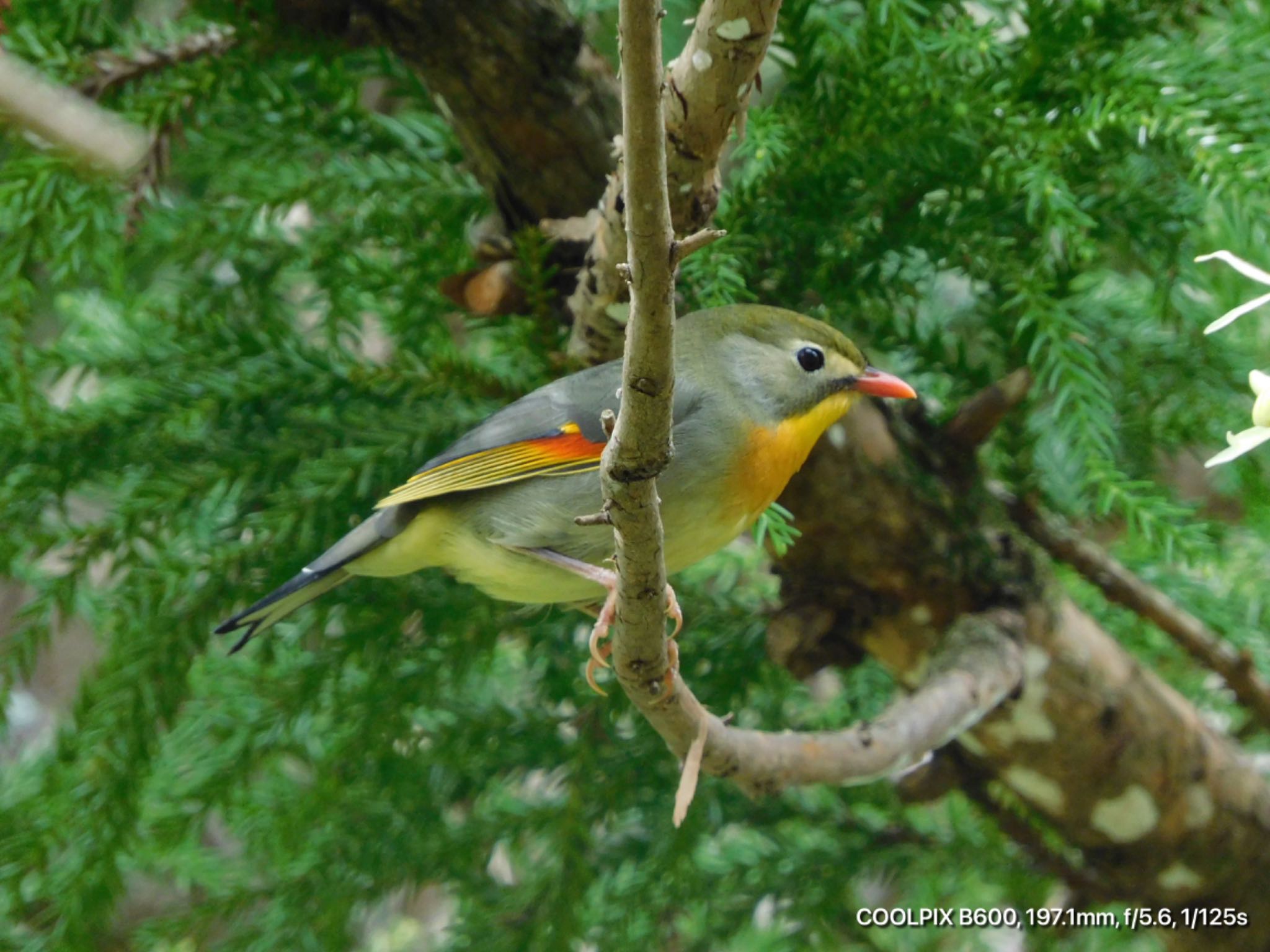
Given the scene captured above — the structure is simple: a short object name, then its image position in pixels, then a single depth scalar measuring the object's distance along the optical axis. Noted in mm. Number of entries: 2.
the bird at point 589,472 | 3344
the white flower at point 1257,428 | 3054
